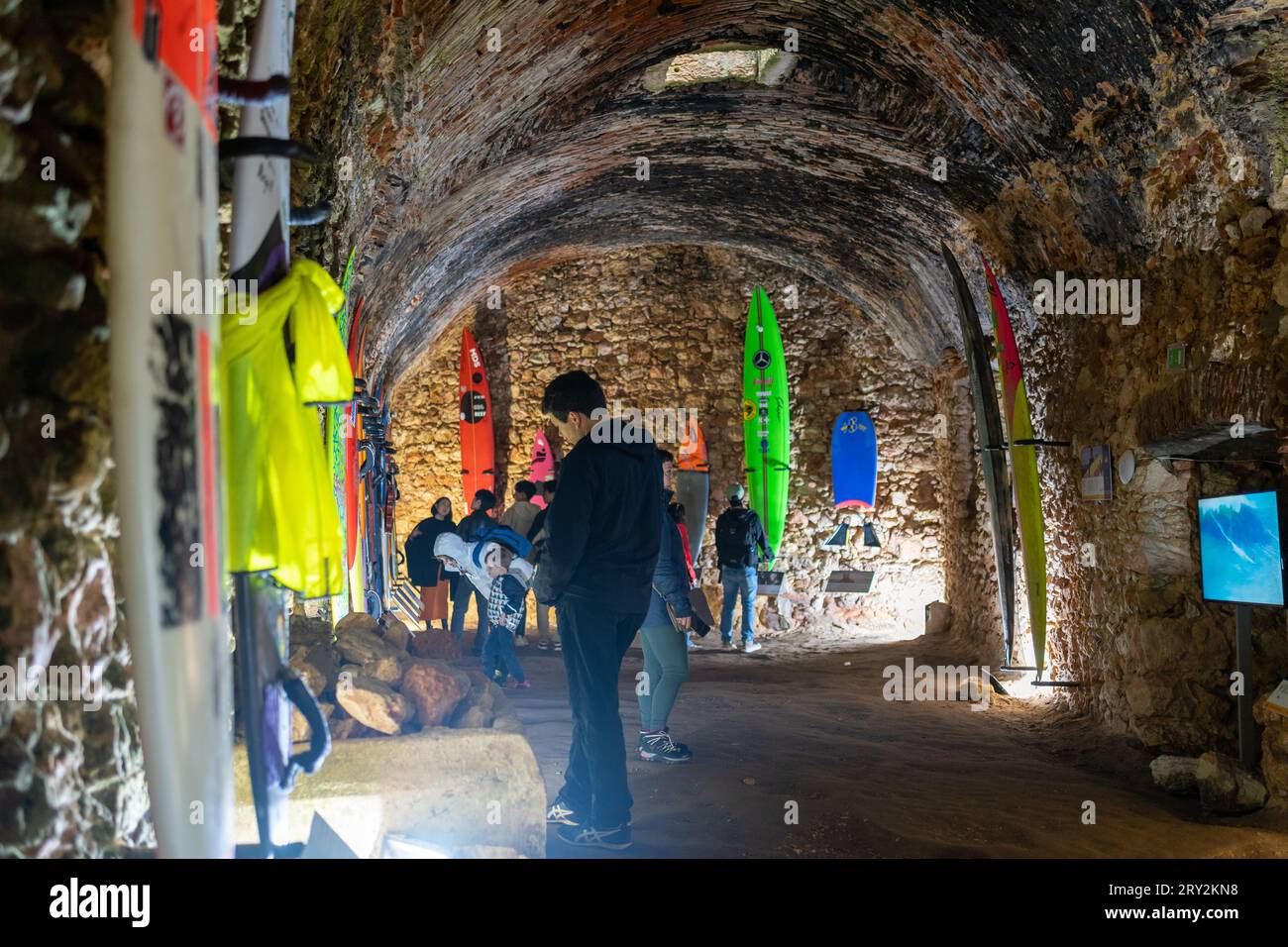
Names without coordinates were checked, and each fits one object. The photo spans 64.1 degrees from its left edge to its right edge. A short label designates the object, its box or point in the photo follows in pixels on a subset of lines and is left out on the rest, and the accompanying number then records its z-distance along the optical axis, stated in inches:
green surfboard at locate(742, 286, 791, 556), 358.0
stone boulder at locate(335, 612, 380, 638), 134.1
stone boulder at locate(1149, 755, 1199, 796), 155.4
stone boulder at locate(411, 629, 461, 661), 160.2
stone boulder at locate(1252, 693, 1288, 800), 141.8
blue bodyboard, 355.6
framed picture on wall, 197.5
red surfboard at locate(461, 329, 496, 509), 362.0
